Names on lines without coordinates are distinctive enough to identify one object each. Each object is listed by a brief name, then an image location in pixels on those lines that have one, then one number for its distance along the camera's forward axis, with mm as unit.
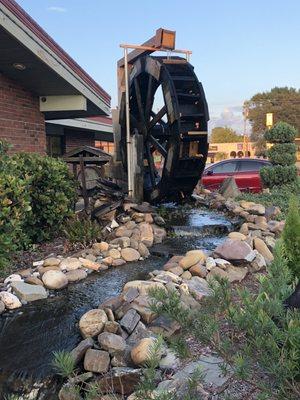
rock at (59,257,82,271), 5988
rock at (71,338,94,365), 3569
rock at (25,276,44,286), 5457
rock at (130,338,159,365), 3414
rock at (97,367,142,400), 3154
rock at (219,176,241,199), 11727
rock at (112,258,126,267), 6496
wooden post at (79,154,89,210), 8281
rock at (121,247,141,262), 6715
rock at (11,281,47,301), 5066
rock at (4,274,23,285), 5446
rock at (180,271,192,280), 5511
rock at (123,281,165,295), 4670
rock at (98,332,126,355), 3670
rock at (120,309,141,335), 4031
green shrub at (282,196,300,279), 4332
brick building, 6508
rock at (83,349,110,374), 3480
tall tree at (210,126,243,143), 82712
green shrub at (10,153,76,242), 6879
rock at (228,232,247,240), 6969
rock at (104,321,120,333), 3986
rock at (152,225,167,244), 7787
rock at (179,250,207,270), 5844
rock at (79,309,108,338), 4004
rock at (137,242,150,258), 6998
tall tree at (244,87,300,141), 56000
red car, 14211
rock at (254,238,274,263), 6456
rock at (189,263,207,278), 5652
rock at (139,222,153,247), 7477
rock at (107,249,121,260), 6621
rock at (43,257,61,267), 6000
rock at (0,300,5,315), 4729
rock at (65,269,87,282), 5766
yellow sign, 17381
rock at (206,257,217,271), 5773
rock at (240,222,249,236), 7684
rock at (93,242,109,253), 6832
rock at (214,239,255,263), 5957
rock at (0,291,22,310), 4832
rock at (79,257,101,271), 6164
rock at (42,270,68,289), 5457
